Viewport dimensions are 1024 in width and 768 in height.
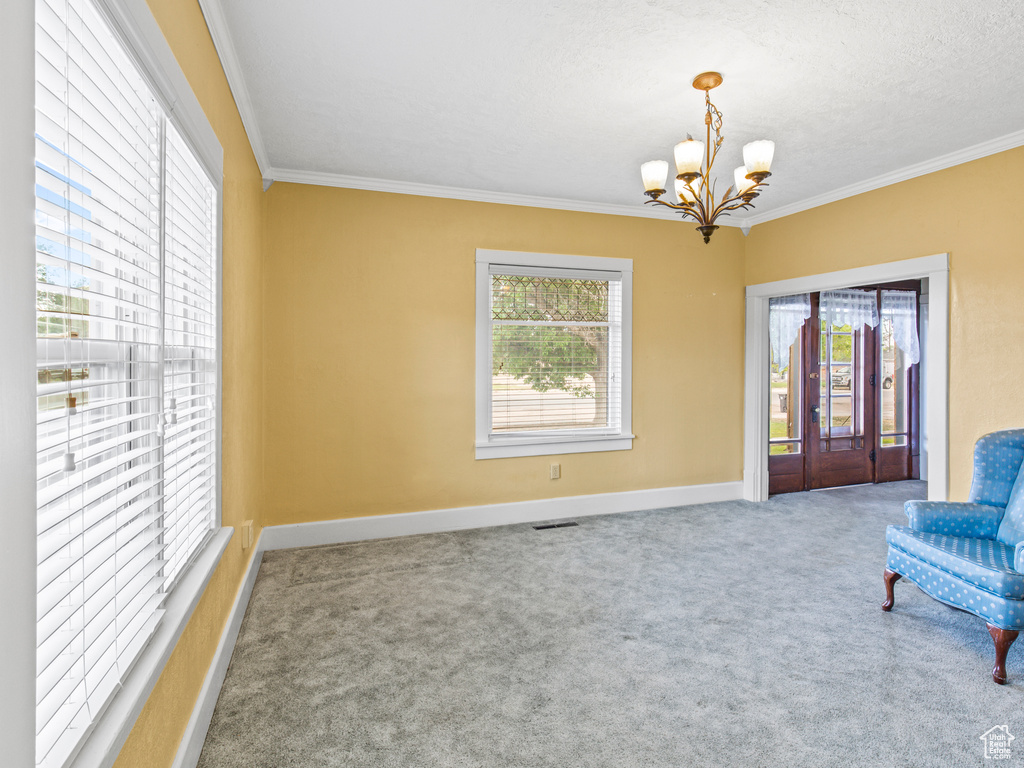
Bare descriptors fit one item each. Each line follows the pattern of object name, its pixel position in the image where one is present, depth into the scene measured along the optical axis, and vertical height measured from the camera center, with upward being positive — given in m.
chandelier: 2.67 +1.02
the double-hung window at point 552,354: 4.49 +0.18
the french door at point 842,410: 5.75 -0.36
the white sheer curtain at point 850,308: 5.83 +0.71
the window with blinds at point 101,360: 0.94 +0.03
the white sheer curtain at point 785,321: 5.64 +0.55
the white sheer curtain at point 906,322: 6.13 +0.59
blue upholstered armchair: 2.34 -0.82
